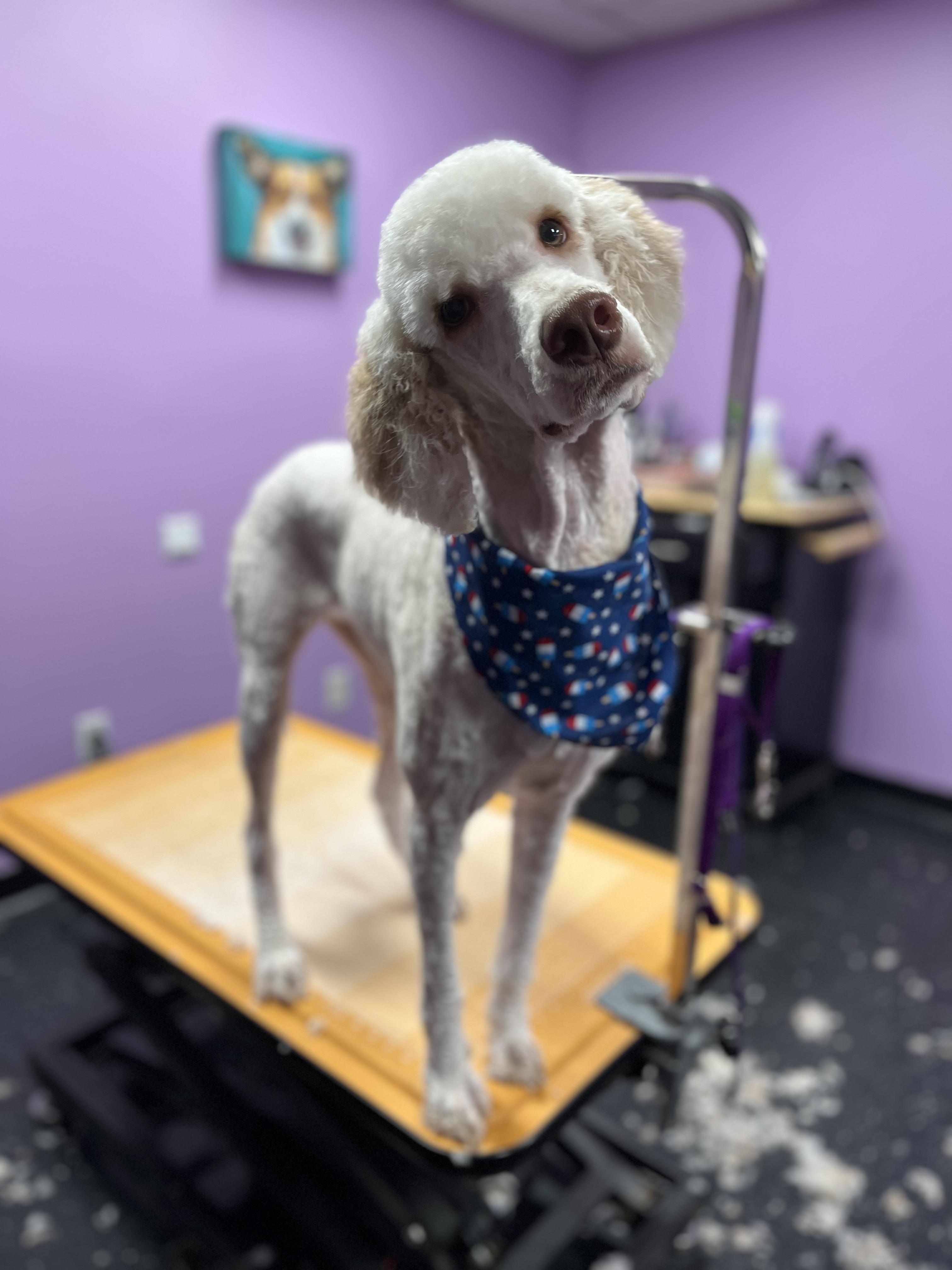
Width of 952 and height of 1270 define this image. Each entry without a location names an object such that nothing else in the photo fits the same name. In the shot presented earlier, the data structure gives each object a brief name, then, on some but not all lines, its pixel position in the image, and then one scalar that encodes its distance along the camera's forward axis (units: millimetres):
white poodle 620
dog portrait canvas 2238
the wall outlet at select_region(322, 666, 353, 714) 2801
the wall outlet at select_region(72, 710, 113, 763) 2283
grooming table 1136
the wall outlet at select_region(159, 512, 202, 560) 2357
